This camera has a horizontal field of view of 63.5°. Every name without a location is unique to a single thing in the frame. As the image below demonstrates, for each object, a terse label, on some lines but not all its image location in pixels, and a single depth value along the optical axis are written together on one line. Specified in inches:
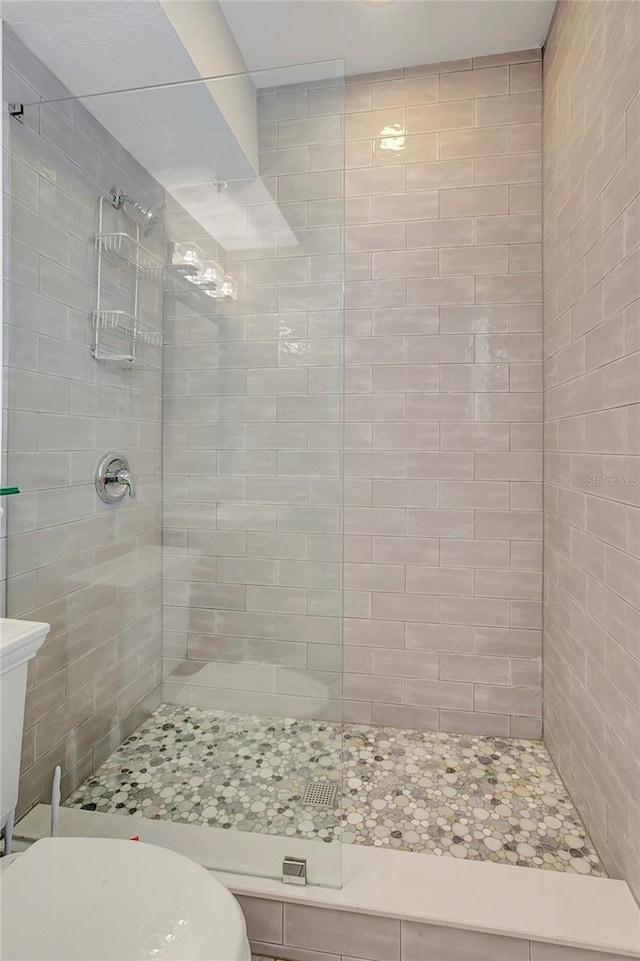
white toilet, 35.5
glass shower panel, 59.8
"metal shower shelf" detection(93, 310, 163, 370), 65.4
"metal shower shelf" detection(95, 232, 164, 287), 64.9
